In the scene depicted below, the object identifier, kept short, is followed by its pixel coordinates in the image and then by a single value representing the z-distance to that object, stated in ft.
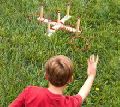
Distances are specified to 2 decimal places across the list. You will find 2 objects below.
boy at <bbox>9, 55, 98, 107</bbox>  12.61
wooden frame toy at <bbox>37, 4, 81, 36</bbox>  24.06
